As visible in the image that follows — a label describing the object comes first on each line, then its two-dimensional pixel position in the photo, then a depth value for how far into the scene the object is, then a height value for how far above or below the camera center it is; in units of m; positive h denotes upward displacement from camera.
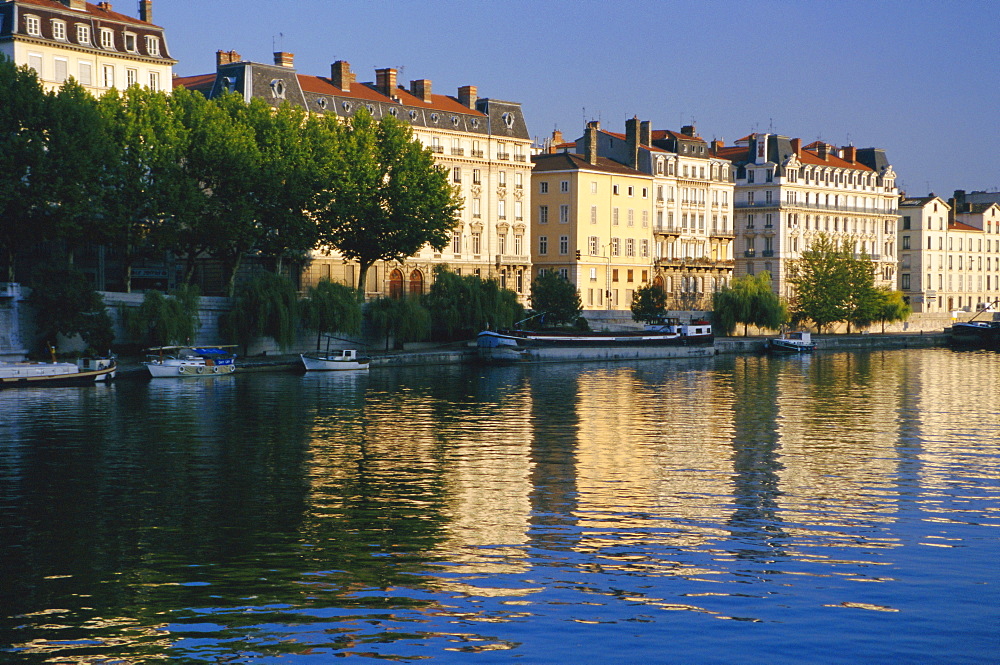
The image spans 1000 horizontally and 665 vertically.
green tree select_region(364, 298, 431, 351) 85.94 +1.15
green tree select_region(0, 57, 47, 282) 65.50 +9.82
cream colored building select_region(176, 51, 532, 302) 97.88 +16.43
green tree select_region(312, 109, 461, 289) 86.62 +9.90
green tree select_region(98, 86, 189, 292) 71.88 +9.68
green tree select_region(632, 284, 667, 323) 110.75 +2.59
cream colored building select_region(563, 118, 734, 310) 130.25 +13.87
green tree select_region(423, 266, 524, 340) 91.01 +2.23
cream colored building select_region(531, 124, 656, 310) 120.56 +10.79
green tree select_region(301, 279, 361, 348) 79.81 +1.64
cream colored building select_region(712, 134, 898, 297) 145.62 +15.86
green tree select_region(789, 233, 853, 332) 127.75 +4.68
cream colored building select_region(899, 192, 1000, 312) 168.88 +10.88
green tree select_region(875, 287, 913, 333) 135.38 +2.90
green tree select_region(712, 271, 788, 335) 116.12 +2.44
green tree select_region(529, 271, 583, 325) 102.19 +2.89
